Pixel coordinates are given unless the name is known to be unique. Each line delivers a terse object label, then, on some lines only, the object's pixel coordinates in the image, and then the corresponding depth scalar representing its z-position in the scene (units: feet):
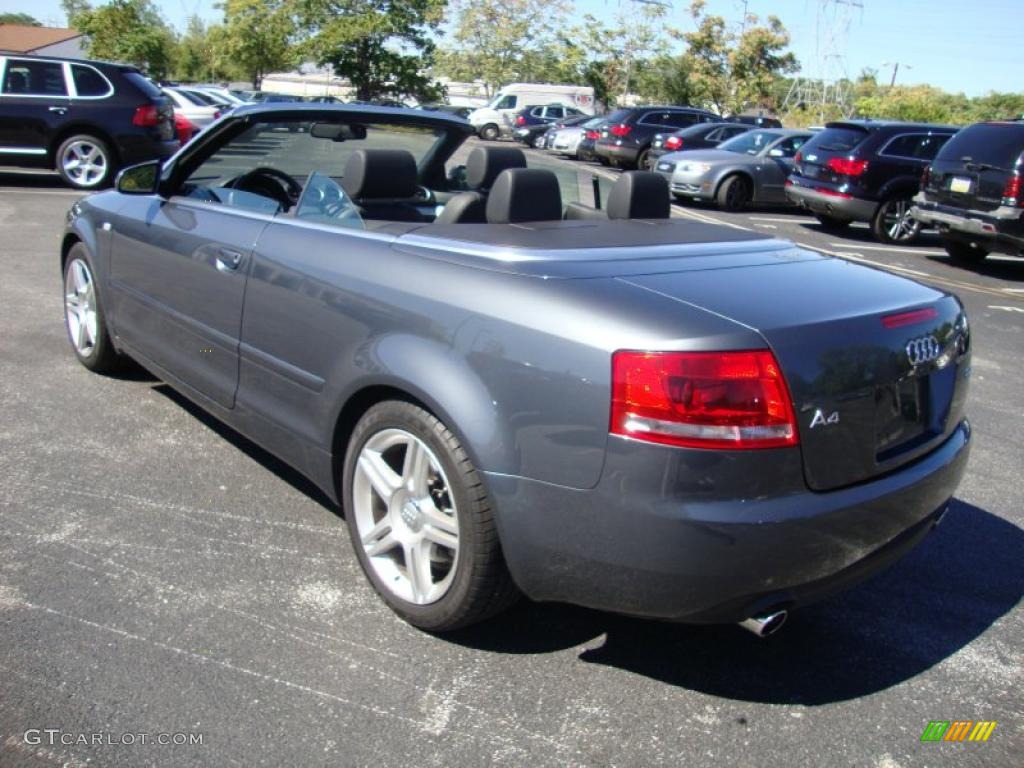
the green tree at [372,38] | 137.08
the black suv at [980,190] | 32.32
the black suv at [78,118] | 40.96
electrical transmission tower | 195.10
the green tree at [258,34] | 144.15
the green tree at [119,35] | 156.04
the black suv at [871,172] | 43.01
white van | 123.75
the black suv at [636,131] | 72.90
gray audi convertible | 7.35
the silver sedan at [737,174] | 52.60
